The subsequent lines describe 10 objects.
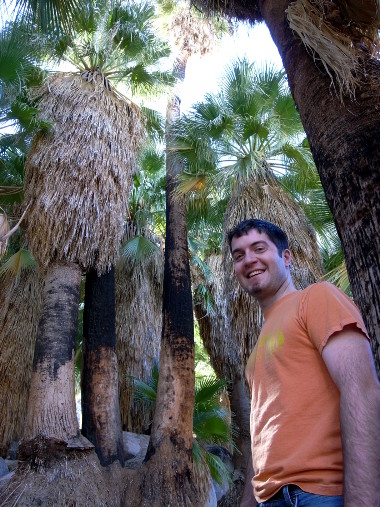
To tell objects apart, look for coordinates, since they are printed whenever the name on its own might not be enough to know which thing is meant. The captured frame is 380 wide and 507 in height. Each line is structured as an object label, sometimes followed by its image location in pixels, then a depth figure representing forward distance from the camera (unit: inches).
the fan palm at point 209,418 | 323.9
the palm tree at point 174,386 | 266.8
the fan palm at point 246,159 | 316.2
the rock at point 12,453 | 339.6
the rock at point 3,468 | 290.2
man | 57.5
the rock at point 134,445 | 318.0
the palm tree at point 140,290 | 372.8
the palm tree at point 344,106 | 88.4
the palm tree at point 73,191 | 263.0
